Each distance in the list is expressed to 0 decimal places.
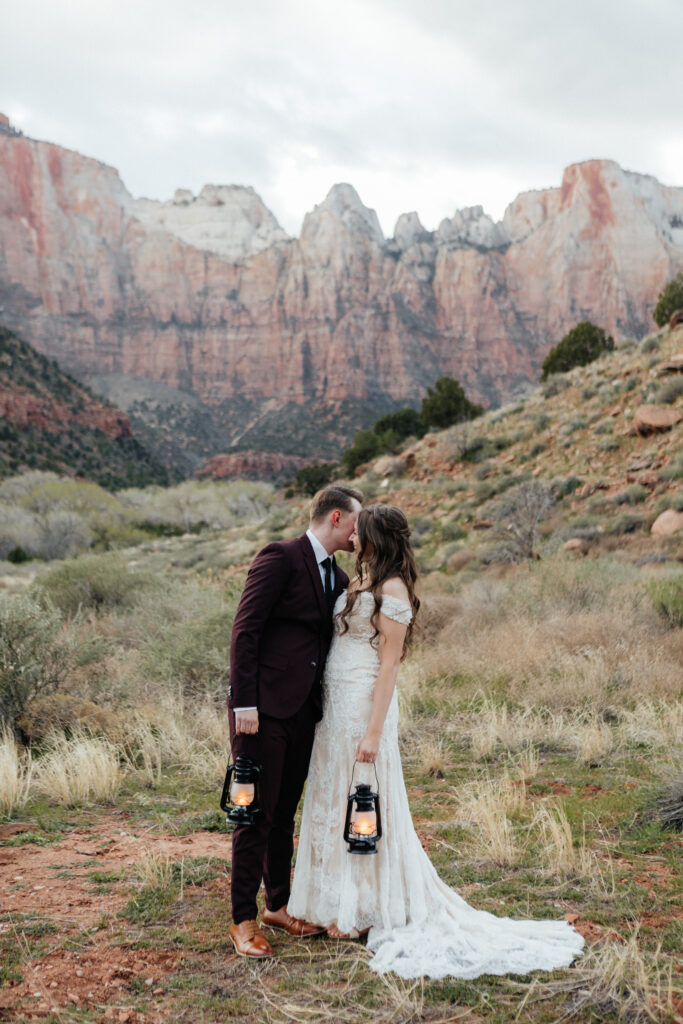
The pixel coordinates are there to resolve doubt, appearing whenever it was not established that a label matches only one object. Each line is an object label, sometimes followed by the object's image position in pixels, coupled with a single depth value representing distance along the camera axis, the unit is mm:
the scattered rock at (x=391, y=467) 25531
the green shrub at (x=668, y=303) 30361
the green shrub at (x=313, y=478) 39719
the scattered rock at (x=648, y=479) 16266
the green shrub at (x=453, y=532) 18656
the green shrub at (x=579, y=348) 32531
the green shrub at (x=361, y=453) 33438
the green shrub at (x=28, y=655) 7203
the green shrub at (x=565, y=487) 18078
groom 3365
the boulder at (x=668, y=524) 13805
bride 3320
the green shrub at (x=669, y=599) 9219
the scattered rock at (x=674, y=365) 19719
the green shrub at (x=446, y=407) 32188
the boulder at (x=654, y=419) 17969
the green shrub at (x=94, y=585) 13328
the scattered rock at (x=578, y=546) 14523
